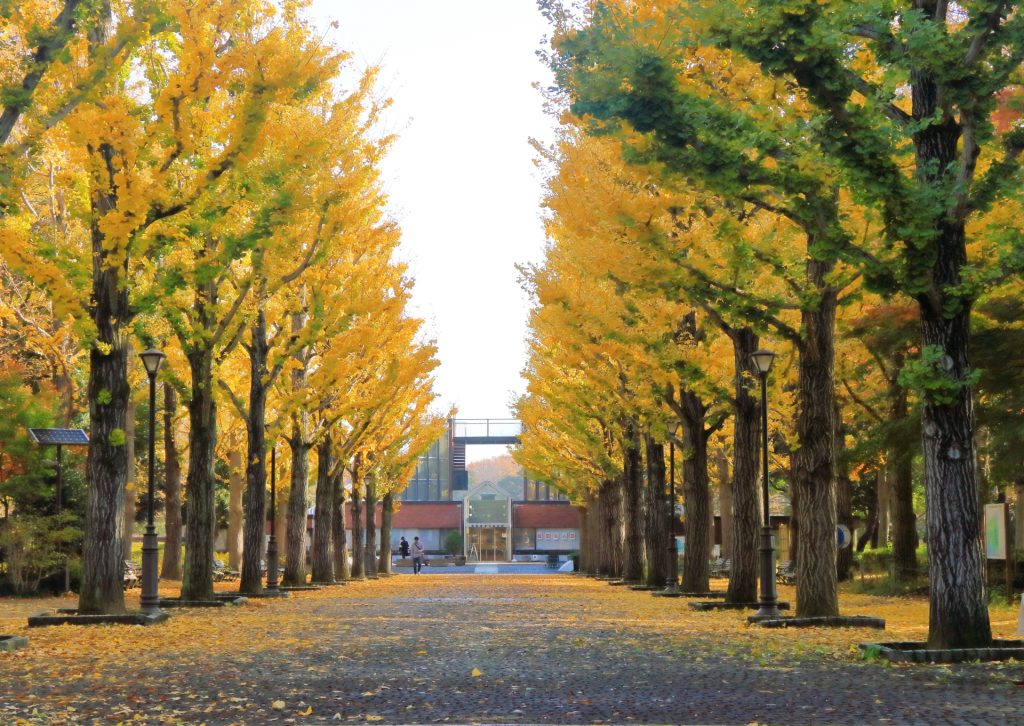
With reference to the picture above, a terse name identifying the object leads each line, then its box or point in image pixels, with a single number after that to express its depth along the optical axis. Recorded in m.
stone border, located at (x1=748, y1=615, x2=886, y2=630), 16.66
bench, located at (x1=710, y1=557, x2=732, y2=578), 43.81
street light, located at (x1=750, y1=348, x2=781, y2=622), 18.42
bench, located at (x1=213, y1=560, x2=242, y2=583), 38.98
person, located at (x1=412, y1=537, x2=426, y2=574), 59.90
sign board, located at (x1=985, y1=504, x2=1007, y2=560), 16.70
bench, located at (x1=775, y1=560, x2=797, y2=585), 36.25
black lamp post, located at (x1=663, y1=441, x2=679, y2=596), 28.47
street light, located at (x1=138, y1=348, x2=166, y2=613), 18.67
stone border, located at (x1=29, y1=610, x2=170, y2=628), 16.89
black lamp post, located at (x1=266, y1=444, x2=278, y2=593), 29.86
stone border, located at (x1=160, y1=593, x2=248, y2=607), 21.88
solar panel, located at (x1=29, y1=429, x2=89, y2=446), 27.59
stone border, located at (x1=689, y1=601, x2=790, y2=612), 21.36
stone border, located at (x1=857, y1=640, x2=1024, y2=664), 11.89
